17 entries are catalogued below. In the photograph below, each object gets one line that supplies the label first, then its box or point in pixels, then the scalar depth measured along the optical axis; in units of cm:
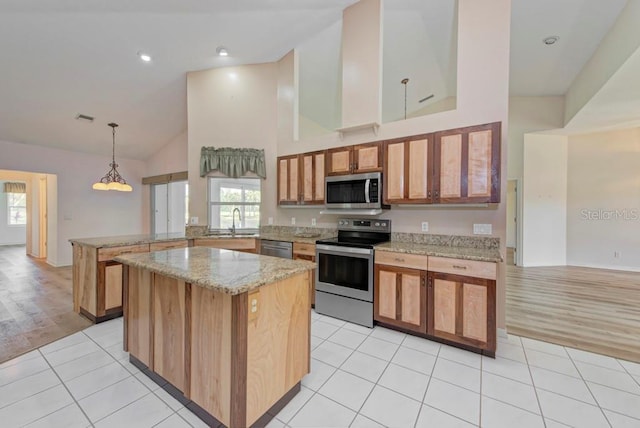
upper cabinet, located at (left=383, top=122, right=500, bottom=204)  257
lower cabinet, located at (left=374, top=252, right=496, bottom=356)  231
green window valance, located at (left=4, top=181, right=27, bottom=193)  888
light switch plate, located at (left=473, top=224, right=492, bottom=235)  277
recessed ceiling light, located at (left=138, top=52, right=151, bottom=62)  360
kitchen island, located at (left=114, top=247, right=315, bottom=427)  146
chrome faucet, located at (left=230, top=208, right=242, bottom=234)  448
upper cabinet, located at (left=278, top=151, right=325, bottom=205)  371
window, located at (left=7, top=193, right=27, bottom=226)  905
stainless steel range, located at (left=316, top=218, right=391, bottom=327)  292
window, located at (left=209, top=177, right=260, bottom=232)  436
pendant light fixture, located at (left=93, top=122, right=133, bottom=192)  470
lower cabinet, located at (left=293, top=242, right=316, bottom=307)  336
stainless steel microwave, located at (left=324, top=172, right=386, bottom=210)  316
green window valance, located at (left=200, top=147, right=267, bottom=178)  421
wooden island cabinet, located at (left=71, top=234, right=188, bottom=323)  292
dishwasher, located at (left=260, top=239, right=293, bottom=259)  355
